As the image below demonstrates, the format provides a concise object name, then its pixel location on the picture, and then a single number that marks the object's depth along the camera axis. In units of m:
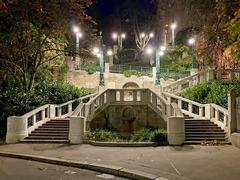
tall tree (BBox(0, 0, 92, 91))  13.24
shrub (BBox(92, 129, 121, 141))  9.74
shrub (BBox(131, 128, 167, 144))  9.05
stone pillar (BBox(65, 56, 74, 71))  21.87
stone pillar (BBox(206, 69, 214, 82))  15.38
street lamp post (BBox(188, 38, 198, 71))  18.76
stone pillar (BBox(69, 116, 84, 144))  9.30
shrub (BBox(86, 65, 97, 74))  23.04
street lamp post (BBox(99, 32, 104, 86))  17.93
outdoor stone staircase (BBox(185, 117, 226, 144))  9.22
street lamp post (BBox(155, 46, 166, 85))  17.94
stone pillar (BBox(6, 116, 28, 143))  9.75
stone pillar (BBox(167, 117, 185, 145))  8.87
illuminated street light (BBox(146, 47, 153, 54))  32.80
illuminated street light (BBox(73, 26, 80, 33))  15.21
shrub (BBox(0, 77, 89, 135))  11.33
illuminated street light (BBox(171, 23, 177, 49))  32.08
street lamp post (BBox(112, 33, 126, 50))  38.42
